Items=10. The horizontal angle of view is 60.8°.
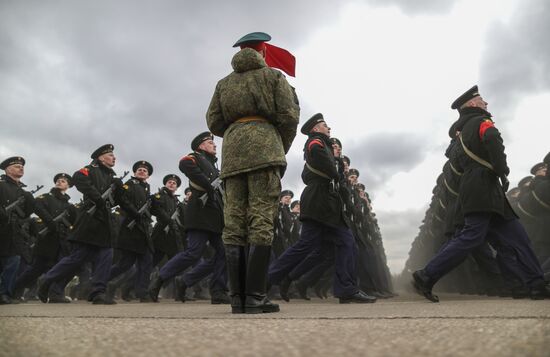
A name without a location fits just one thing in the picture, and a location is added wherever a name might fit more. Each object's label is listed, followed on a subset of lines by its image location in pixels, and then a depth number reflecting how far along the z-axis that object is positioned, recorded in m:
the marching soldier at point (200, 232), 5.88
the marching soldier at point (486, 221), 4.39
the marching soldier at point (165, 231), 8.22
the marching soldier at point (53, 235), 7.75
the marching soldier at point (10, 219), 6.66
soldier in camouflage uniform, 3.19
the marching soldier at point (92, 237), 6.30
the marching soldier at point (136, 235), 7.28
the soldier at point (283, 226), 9.25
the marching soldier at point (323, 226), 5.11
